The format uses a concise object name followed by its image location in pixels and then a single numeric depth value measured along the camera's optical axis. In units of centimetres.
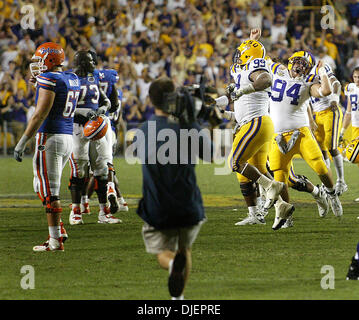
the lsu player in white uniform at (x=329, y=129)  2455
